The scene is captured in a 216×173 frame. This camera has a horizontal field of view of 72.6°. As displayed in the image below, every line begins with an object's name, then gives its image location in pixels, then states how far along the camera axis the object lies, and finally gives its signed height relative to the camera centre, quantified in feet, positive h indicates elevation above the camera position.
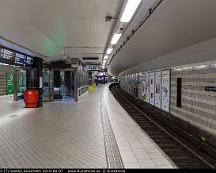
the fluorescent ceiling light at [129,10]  7.87 +4.25
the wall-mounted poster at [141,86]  29.17 -0.79
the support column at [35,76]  23.28 +0.92
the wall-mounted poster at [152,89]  23.75 -1.19
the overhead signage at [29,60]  21.29 +3.18
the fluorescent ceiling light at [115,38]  13.99 +4.46
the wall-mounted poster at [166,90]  18.65 -1.11
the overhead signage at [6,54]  15.91 +3.12
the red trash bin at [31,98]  22.74 -2.58
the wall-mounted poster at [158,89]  21.51 -1.05
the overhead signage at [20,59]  18.50 +3.00
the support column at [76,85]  30.20 -0.66
